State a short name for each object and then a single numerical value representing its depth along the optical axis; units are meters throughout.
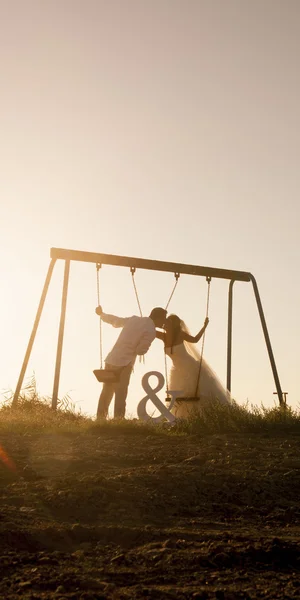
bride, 11.98
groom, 11.57
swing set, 11.79
